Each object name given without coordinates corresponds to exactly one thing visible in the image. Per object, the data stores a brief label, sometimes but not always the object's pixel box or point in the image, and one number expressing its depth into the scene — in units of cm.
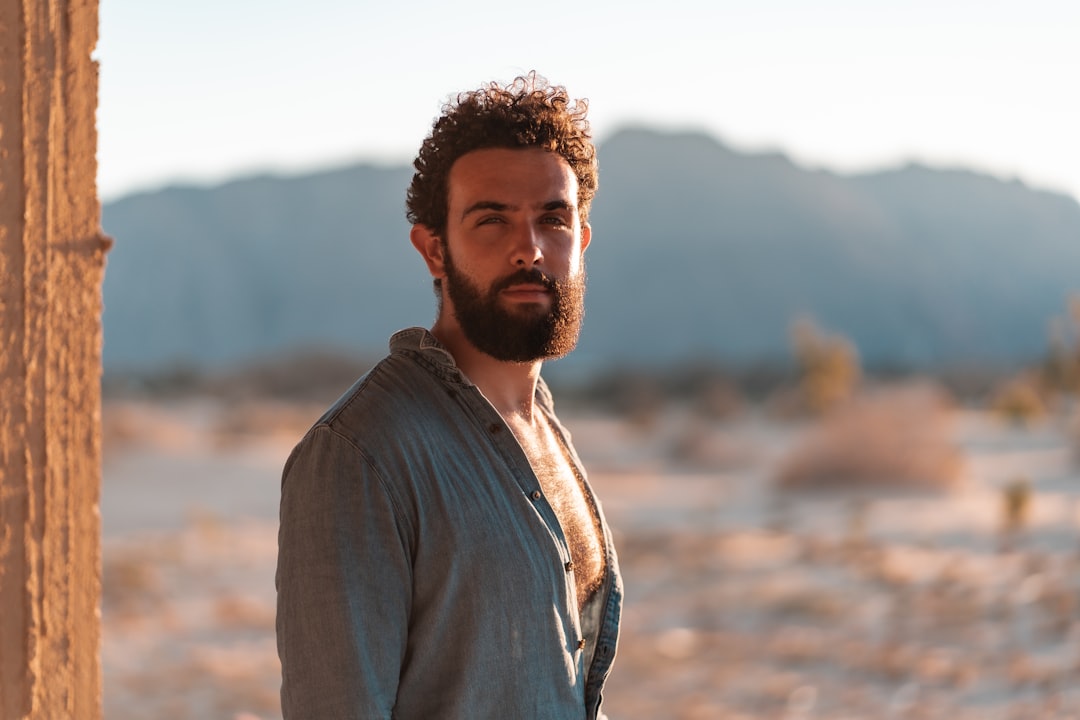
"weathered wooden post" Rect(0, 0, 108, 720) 183
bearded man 163
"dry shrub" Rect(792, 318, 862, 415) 2180
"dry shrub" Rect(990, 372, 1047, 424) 2264
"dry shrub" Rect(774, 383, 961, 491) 1576
